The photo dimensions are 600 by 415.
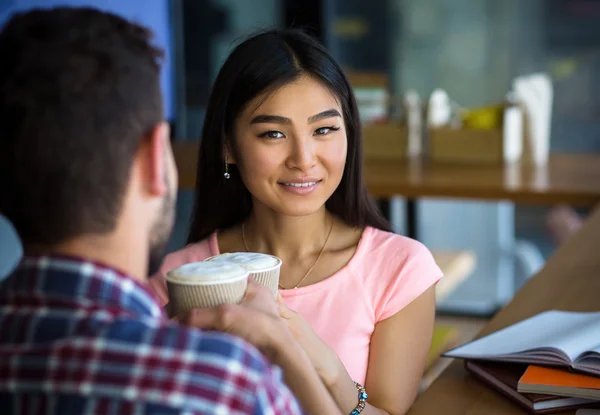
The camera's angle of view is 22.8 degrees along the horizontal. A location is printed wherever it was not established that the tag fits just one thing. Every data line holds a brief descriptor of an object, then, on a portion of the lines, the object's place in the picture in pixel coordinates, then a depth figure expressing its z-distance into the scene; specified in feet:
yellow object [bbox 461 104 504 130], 11.84
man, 4.45
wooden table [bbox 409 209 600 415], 5.92
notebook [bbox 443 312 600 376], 5.85
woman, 6.37
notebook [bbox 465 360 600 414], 5.77
